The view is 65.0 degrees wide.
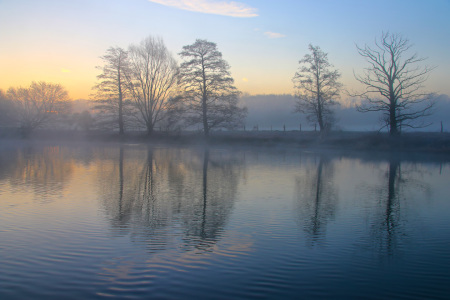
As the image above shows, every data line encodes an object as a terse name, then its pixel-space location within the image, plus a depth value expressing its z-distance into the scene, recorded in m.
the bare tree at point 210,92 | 42.69
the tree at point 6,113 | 63.53
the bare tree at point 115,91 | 48.91
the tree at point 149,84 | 49.91
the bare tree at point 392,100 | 32.53
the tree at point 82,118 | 67.94
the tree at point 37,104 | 61.56
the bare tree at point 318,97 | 38.75
